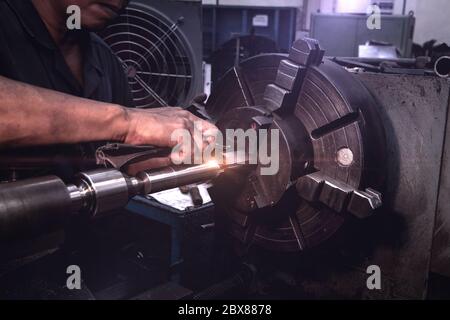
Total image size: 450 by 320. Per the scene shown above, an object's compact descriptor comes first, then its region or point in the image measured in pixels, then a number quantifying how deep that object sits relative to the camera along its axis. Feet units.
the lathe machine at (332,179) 2.27
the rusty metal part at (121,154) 2.14
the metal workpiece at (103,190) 1.83
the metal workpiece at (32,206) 1.55
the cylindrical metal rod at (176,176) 2.05
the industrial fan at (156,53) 5.44
